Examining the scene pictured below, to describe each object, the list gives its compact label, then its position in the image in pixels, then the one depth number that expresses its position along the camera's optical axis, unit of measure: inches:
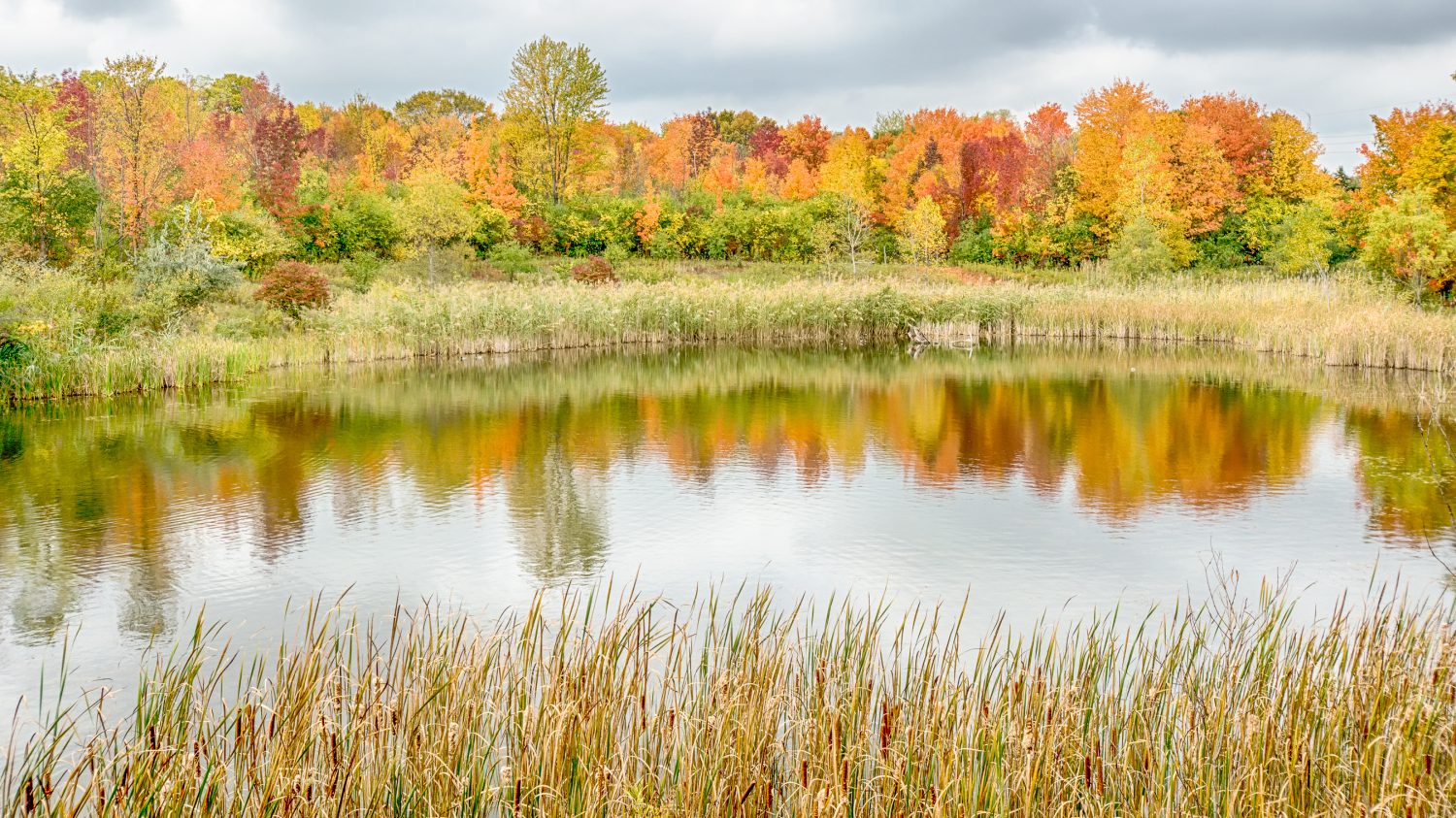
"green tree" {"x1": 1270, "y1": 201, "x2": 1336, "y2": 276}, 1408.7
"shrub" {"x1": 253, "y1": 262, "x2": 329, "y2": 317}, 880.9
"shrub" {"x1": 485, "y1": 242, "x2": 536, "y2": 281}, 1526.8
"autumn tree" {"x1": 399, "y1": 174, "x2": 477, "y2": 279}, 1403.8
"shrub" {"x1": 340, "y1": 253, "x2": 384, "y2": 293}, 1268.5
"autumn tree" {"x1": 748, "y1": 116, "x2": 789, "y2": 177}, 2338.8
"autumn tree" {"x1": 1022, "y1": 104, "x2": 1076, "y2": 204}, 1830.7
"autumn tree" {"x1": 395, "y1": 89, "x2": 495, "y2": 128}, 2647.6
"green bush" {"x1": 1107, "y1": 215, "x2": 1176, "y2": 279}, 1364.4
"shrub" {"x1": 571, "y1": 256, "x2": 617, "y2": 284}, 1371.8
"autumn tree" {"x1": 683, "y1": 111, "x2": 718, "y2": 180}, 2529.5
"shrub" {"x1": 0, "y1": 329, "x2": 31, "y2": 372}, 592.1
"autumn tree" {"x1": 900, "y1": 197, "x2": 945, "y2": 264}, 1667.1
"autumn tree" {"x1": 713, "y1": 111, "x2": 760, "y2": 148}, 3189.0
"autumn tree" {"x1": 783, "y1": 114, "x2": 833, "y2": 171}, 2370.8
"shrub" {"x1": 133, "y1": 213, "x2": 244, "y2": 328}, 767.1
